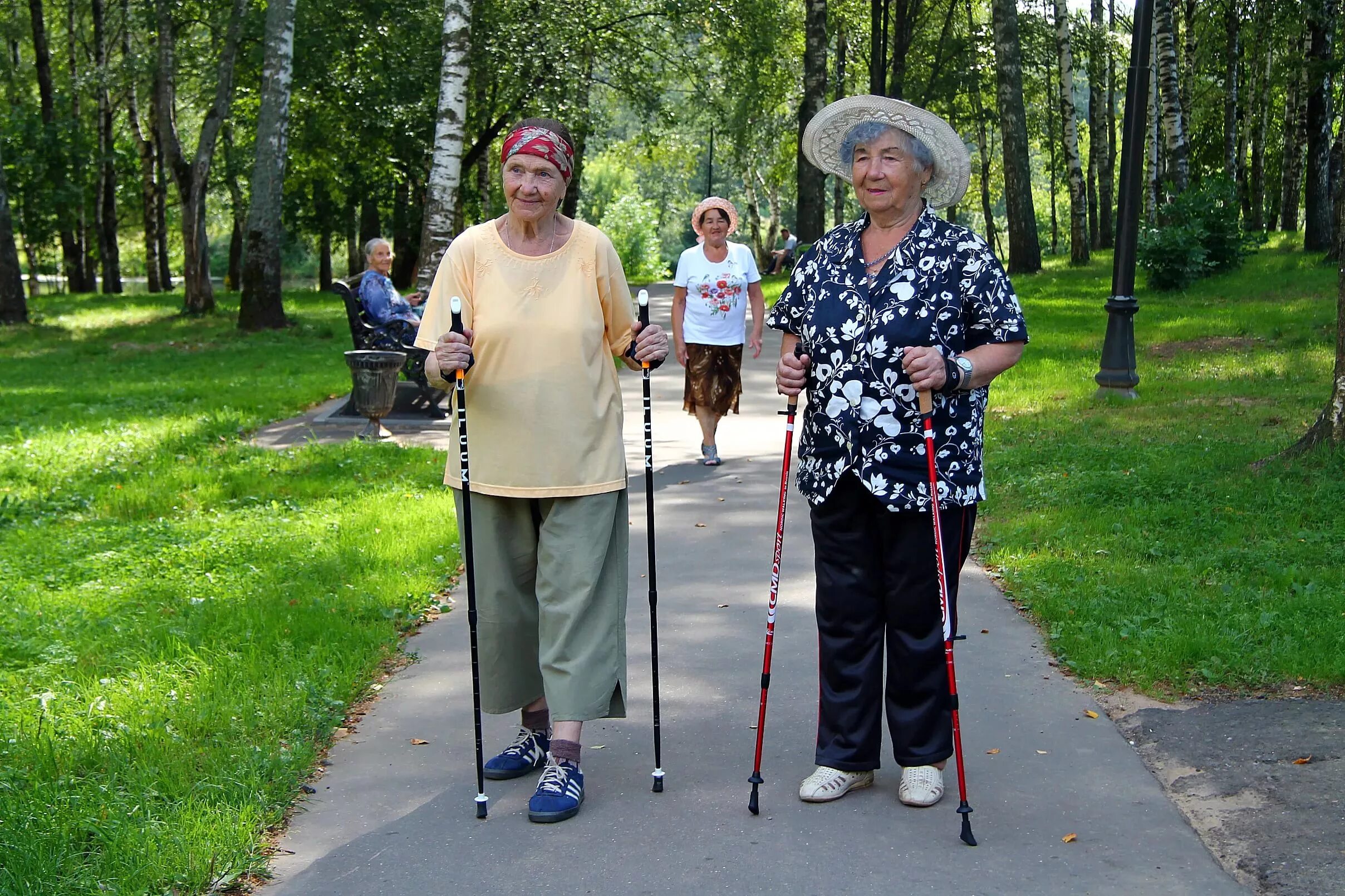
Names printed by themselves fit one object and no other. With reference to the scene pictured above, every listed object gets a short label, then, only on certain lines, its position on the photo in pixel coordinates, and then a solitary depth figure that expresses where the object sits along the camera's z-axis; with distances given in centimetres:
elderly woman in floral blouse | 418
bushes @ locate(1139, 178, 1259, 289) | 2212
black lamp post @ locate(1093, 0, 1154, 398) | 1231
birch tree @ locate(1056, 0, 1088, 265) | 3197
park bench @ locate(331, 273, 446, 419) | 1314
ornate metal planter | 1157
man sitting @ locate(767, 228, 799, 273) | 3122
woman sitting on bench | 1342
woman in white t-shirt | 1020
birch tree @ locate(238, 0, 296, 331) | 2014
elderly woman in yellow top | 441
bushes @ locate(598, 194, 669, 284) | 5441
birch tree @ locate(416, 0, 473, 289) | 1427
